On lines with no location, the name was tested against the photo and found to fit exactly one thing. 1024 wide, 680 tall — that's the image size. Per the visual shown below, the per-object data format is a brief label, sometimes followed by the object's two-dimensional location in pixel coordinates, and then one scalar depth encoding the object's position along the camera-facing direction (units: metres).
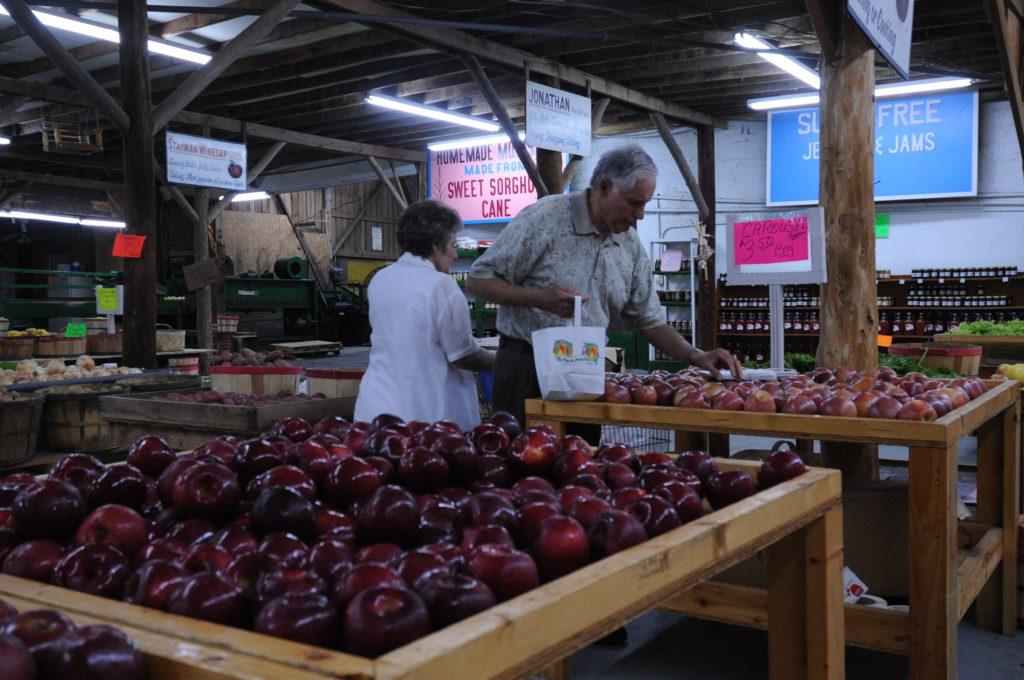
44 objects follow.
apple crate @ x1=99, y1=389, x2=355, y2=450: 4.02
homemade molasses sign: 14.30
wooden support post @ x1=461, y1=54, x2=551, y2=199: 9.56
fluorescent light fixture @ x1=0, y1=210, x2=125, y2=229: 19.09
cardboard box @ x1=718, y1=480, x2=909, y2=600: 3.17
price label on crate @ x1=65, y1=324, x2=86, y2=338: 8.87
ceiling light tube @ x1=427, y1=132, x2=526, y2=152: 13.76
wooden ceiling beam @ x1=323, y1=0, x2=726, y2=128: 8.60
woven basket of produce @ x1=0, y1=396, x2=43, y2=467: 4.52
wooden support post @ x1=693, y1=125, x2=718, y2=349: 13.91
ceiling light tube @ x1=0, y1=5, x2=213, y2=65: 8.26
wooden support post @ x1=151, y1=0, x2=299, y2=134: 7.80
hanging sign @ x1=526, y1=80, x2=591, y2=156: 8.85
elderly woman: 3.48
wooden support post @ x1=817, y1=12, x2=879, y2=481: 4.12
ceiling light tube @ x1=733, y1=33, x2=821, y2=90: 9.86
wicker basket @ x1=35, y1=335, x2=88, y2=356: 8.57
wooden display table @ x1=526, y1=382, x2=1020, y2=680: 2.62
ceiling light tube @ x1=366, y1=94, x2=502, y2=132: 11.53
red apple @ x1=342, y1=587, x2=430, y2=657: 0.93
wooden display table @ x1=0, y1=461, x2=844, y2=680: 0.88
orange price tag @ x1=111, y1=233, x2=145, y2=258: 6.63
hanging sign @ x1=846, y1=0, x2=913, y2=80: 3.65
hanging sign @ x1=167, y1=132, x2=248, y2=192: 10.62
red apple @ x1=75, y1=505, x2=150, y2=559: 1.30
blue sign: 13.05
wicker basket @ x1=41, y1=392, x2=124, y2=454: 4.99
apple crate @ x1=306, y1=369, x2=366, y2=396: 4.75
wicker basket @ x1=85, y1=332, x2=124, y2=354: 9.19
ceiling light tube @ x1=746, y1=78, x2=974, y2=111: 11.20
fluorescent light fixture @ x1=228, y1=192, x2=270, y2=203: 19.76
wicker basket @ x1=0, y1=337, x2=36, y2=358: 8.43
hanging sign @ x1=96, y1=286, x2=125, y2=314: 8.62
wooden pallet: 12.47
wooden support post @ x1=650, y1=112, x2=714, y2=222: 12.67
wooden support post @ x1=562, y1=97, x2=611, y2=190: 10.26
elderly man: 3.29
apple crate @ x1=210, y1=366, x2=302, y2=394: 4.81
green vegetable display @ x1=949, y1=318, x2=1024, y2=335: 7.60
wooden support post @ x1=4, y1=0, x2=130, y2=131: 6.81
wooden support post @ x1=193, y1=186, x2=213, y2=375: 12.09
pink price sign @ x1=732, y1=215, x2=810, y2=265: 3.69
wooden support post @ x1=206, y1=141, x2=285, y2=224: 13.94
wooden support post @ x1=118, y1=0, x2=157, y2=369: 6.71
